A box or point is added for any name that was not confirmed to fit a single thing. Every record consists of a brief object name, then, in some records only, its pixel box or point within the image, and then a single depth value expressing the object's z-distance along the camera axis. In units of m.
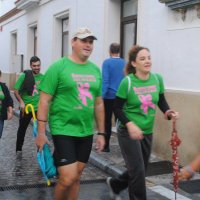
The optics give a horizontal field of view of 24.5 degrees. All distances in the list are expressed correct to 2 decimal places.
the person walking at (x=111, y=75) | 7.80
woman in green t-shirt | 4.62
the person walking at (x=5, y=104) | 7.05
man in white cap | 4.28
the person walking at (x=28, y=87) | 7.74
